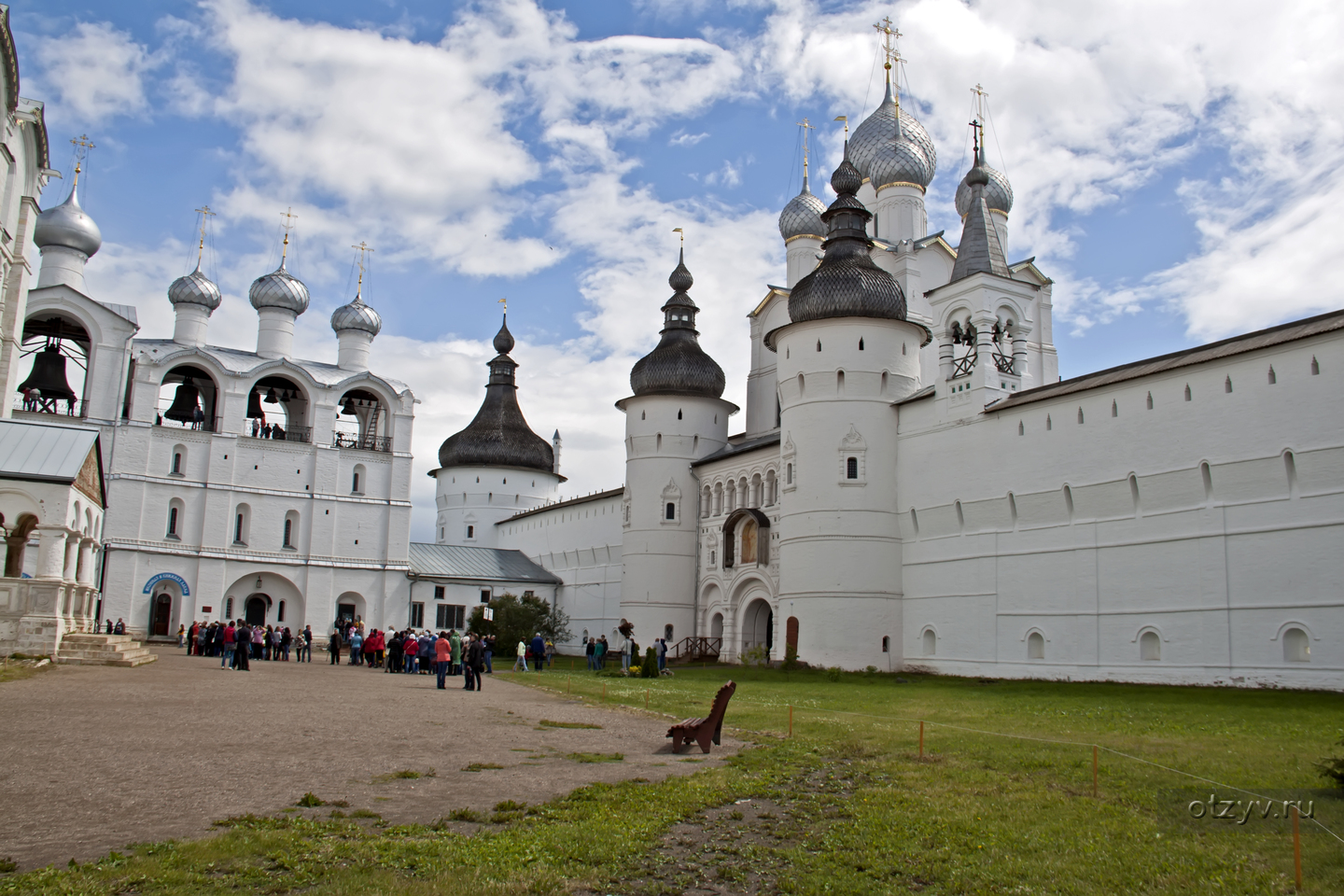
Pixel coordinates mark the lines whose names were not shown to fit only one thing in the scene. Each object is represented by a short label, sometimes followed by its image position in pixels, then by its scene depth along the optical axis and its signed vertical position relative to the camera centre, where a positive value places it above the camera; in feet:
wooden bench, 36.88 -4.07
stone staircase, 66.74 -3.80
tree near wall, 135.99 -2.10
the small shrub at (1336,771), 26.13 -3.36
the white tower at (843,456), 98.99 +15.06
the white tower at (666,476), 127.44 +16.22
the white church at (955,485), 68.74 +11.26
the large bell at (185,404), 137.69 +24.05
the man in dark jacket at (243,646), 75.00 -3.42
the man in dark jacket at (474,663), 65.36 -3.55
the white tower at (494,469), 191.83 +24.03
